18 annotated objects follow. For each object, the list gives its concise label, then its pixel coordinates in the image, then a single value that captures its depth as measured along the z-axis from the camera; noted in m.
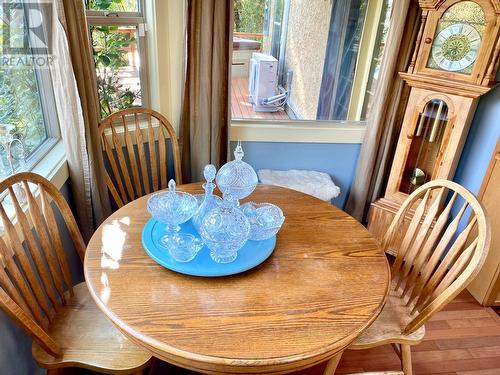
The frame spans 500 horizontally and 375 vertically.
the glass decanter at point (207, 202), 1.34
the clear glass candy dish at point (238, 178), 1.45
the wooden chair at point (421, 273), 1.20
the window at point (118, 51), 1.92
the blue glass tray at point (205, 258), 1.15
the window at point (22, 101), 1.47
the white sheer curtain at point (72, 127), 1.53
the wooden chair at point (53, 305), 1.13
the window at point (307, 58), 2.23
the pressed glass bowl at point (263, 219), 1.30
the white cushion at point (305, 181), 2.31
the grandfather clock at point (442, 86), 1.80
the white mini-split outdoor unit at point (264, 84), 2.31
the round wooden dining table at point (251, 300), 0.94
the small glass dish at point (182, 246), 1.18
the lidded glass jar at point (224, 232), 1.18
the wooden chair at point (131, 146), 1.87
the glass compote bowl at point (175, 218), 1.21
